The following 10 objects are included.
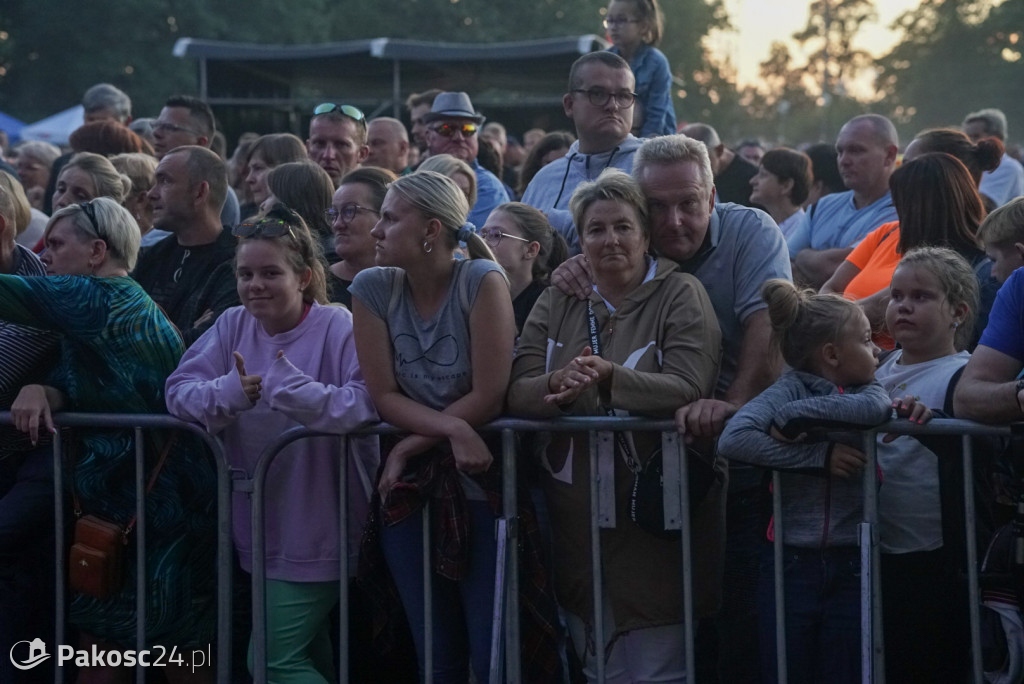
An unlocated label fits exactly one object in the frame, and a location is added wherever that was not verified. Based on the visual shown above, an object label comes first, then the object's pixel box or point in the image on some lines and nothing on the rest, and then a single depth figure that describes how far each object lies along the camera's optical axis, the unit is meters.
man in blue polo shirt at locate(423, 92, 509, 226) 6.94
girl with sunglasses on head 3.99
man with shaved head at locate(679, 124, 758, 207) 8.41
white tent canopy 23.06
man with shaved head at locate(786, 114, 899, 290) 6.08
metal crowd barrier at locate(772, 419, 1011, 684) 3.52
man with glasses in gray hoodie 5.32
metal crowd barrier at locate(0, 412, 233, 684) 4.07
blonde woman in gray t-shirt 3.88
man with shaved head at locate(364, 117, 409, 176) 7.16
